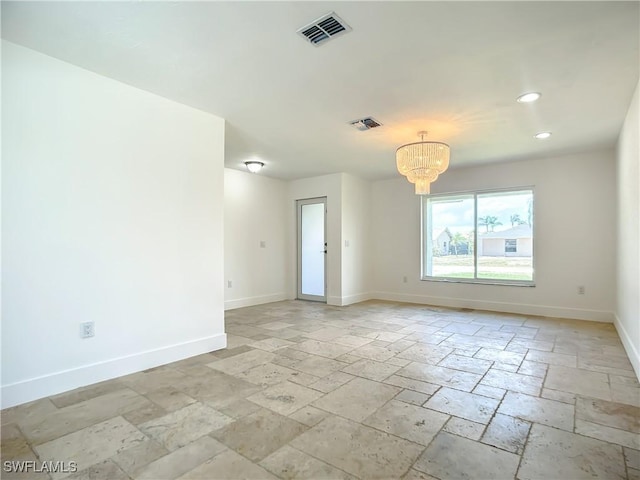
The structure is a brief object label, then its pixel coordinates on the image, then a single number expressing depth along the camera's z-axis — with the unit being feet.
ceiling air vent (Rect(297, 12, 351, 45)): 6.46
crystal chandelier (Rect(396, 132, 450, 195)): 11.85
